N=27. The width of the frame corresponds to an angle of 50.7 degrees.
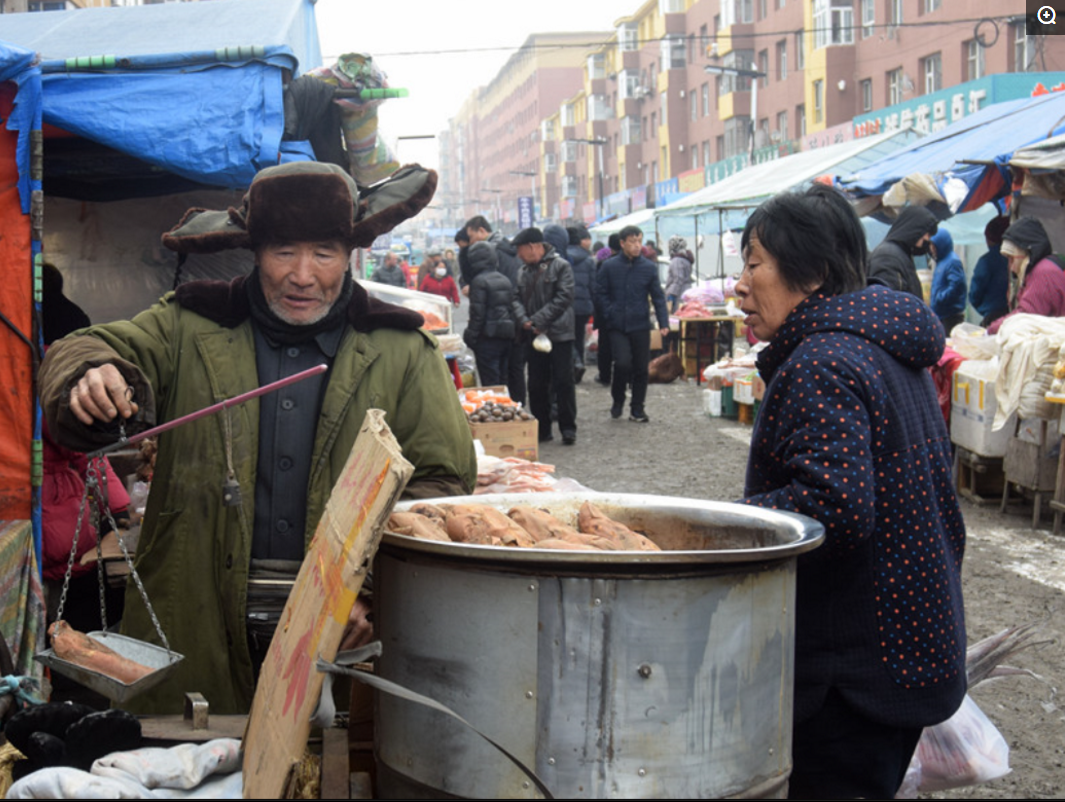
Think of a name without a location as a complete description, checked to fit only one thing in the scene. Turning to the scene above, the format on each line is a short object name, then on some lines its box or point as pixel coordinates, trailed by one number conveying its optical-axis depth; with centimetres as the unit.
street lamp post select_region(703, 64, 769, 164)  3581
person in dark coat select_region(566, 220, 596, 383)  1480
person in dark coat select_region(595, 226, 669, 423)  1195
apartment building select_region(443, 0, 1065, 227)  2811
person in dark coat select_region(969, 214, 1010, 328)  1075
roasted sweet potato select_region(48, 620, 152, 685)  241
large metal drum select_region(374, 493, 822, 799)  172
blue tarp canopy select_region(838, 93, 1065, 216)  1127
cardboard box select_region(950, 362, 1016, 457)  802
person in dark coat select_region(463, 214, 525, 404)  1184
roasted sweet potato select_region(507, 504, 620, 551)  207
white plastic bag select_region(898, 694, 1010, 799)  299
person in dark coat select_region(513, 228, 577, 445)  1098
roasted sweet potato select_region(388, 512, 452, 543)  198
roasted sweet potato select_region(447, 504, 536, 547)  202
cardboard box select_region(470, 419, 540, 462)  874
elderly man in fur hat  265
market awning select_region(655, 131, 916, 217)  2038
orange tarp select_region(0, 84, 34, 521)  416
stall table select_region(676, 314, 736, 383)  1661
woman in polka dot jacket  217
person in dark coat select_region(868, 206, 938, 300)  815
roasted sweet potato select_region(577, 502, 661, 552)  212
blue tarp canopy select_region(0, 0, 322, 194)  557
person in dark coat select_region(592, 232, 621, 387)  1353
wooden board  166
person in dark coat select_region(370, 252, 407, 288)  2322
